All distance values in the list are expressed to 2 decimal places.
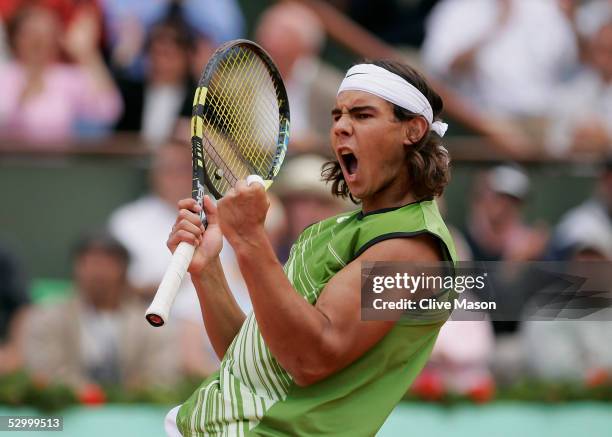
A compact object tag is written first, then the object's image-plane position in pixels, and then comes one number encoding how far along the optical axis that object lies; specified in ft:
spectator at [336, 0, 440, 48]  66.49
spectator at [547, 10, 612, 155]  59.52
